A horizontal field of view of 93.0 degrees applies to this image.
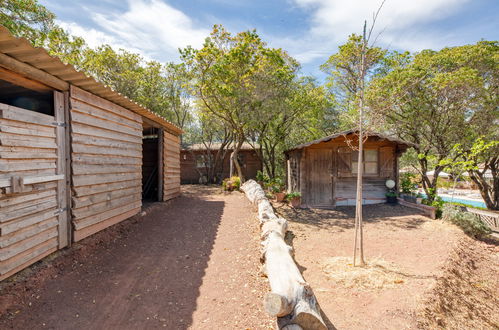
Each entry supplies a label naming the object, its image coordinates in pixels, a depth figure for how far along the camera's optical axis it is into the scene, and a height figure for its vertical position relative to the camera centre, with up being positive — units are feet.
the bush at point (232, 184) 47.07 -4.06
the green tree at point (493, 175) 35.19 -2.43
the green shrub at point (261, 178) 56.29 -3.43
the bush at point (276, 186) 40.14 -4.02
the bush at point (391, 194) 35.47 -4.73
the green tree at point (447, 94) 30.96 +9.31
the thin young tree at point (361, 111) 15.31 +3.52
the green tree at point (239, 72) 36.96 +14.96
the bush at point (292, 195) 34.99 -4.70
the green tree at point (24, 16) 24.02 +16.61
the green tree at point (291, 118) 43.62 +9.83
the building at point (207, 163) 65.72 +0.31
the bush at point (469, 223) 25.20 -6.64
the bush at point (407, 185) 36.22 -3.48
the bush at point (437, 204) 29.36 -5.40
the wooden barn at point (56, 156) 10.66 +0.56
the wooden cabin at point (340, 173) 35.58 -1.52
